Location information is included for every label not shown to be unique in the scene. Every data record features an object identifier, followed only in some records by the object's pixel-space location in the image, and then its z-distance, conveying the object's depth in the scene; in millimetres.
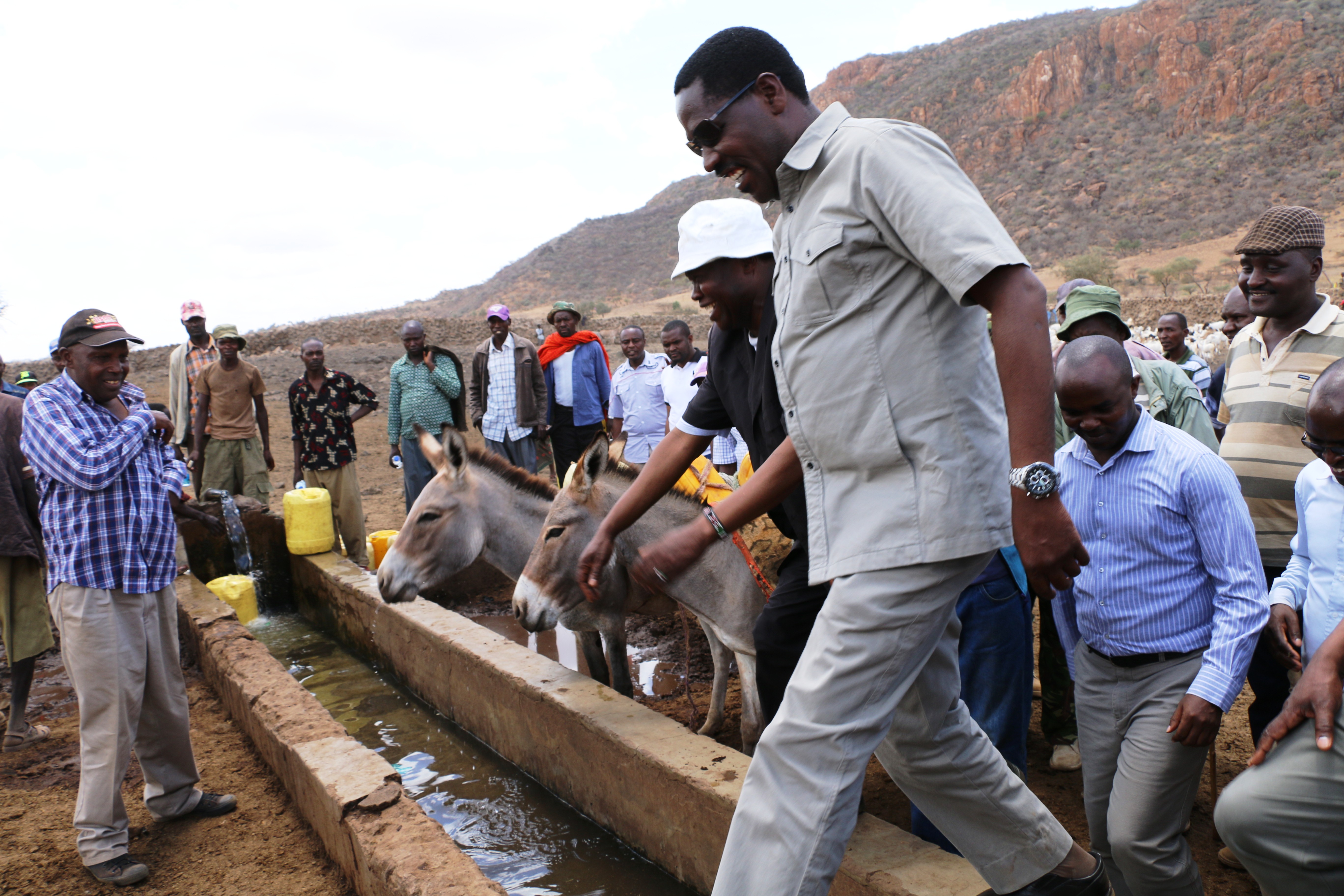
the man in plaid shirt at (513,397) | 9195
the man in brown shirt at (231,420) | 9117
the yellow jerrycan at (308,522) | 8117
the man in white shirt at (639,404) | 8797
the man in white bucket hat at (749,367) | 2904
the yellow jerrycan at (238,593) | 7711
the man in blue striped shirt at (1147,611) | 2410
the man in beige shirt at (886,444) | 1801
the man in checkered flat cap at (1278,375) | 3371
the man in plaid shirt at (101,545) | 3707
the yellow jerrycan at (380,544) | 7895
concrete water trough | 2893
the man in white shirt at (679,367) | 7953
